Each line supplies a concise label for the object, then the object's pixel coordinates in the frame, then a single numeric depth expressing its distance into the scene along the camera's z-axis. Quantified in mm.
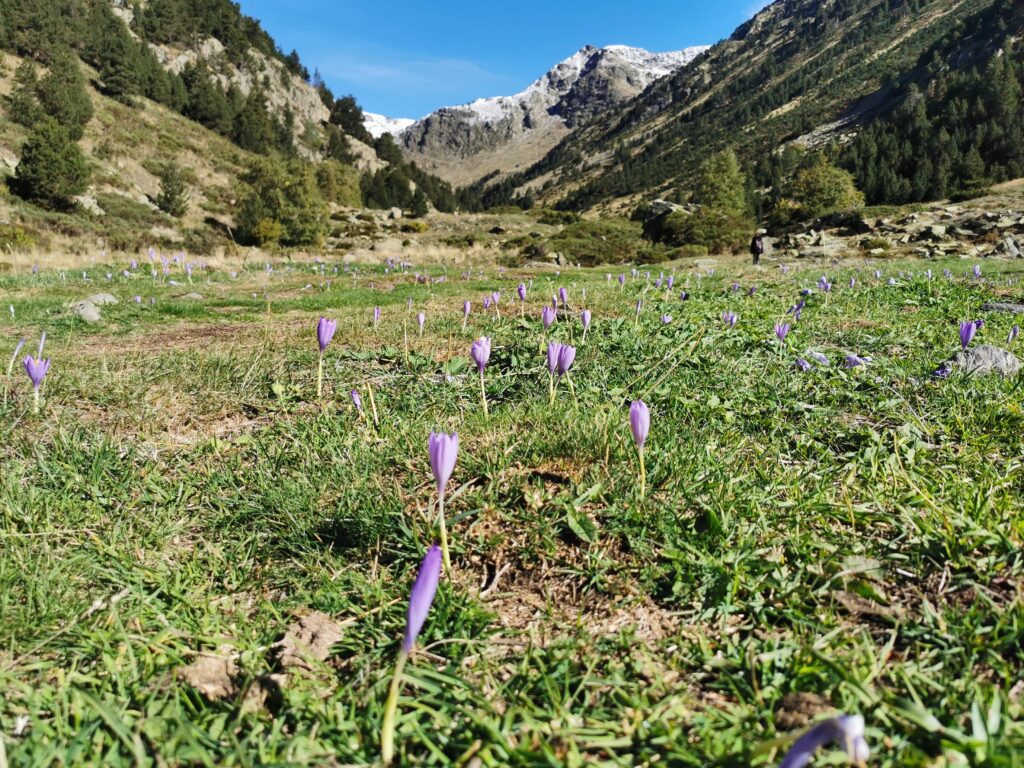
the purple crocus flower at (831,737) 728
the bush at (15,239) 18831
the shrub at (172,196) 35281
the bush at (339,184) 50038
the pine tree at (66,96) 38031
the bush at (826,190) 48750
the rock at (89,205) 30312
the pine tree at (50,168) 28078
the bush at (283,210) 32562
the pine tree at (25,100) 36531
